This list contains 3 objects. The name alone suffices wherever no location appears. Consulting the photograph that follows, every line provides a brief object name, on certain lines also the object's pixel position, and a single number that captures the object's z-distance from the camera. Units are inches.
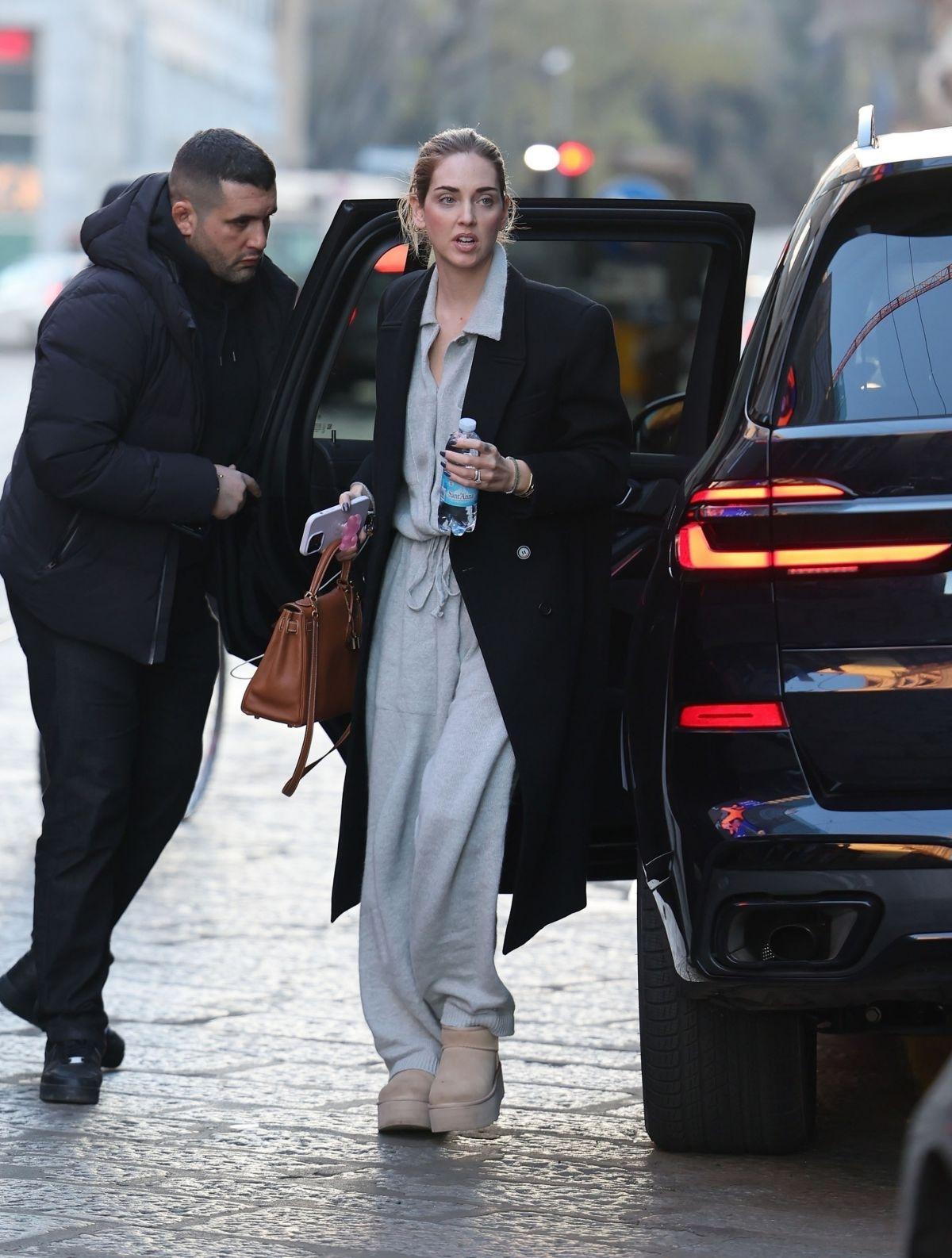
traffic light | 1182.3
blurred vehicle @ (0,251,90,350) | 2639.7
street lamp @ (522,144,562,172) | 1129.5
